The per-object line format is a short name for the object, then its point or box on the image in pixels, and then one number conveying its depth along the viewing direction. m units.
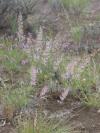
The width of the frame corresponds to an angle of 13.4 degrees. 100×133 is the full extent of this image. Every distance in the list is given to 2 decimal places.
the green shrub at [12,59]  4.64
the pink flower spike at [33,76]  3.72
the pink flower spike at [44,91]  3.73
